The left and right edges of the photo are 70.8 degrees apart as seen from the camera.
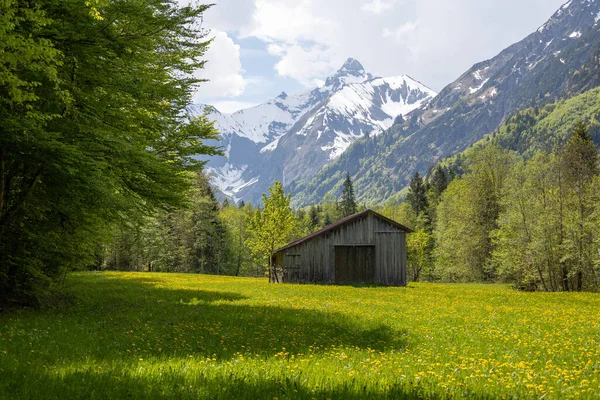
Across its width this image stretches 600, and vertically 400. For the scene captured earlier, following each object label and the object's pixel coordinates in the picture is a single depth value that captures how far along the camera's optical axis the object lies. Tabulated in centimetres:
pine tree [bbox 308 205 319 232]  12368
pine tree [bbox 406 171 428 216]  10006
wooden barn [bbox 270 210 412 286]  4531
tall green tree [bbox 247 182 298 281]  5609
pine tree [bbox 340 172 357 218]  11538
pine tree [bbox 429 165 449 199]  9600
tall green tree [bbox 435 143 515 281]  5991
